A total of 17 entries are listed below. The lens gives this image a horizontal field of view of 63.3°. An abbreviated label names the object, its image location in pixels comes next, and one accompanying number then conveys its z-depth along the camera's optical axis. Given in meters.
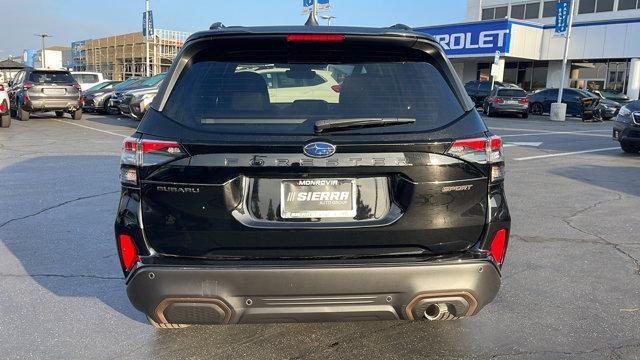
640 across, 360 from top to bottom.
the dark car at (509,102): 23.56
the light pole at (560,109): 22.92
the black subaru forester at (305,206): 2.43
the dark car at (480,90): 28.53
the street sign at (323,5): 23.89
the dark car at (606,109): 23.80
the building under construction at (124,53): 58.66
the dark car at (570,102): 23.70
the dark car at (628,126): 10.41
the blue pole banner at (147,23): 35.72
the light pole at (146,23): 35.72
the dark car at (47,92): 17.77
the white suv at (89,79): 26.22
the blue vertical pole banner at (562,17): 25.09
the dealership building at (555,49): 31.83
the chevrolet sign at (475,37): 33.22
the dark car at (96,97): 21.62
